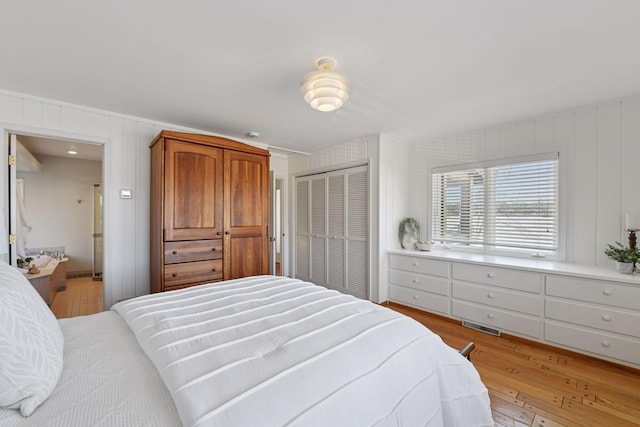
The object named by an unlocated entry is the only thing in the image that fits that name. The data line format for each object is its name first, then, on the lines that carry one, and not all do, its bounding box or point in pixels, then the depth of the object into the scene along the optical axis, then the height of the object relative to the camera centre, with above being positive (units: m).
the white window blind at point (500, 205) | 3.12 +0.10
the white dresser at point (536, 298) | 2.36 -0.87
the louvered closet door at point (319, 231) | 4.64 -0.30
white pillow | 0.81 -0.45
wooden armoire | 2.82 +0.03
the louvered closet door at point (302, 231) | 4.97 -0.33
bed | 0.82 -0.57
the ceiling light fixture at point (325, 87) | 1.93 +0.89
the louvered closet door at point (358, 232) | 3.99 -0.28
